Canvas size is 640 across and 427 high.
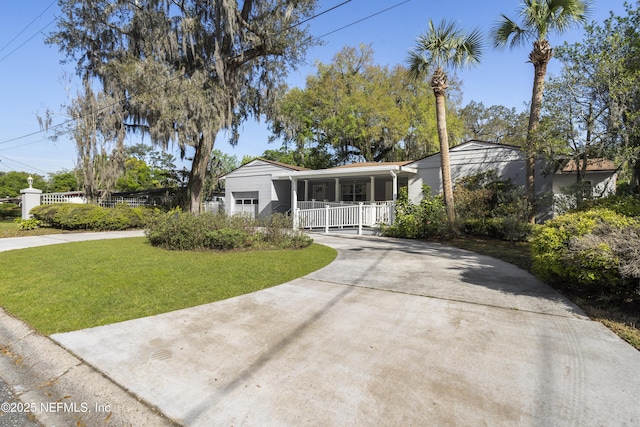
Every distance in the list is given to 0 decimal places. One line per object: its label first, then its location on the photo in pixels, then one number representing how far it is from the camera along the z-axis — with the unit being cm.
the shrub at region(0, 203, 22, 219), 2178
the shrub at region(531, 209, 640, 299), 379
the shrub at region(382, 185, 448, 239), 1158
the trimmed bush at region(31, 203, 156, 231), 1384
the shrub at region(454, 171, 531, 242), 1058
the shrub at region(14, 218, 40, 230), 1391
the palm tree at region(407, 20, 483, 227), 1161
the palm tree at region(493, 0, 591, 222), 1025
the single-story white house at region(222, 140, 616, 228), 1323
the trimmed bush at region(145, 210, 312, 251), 869
